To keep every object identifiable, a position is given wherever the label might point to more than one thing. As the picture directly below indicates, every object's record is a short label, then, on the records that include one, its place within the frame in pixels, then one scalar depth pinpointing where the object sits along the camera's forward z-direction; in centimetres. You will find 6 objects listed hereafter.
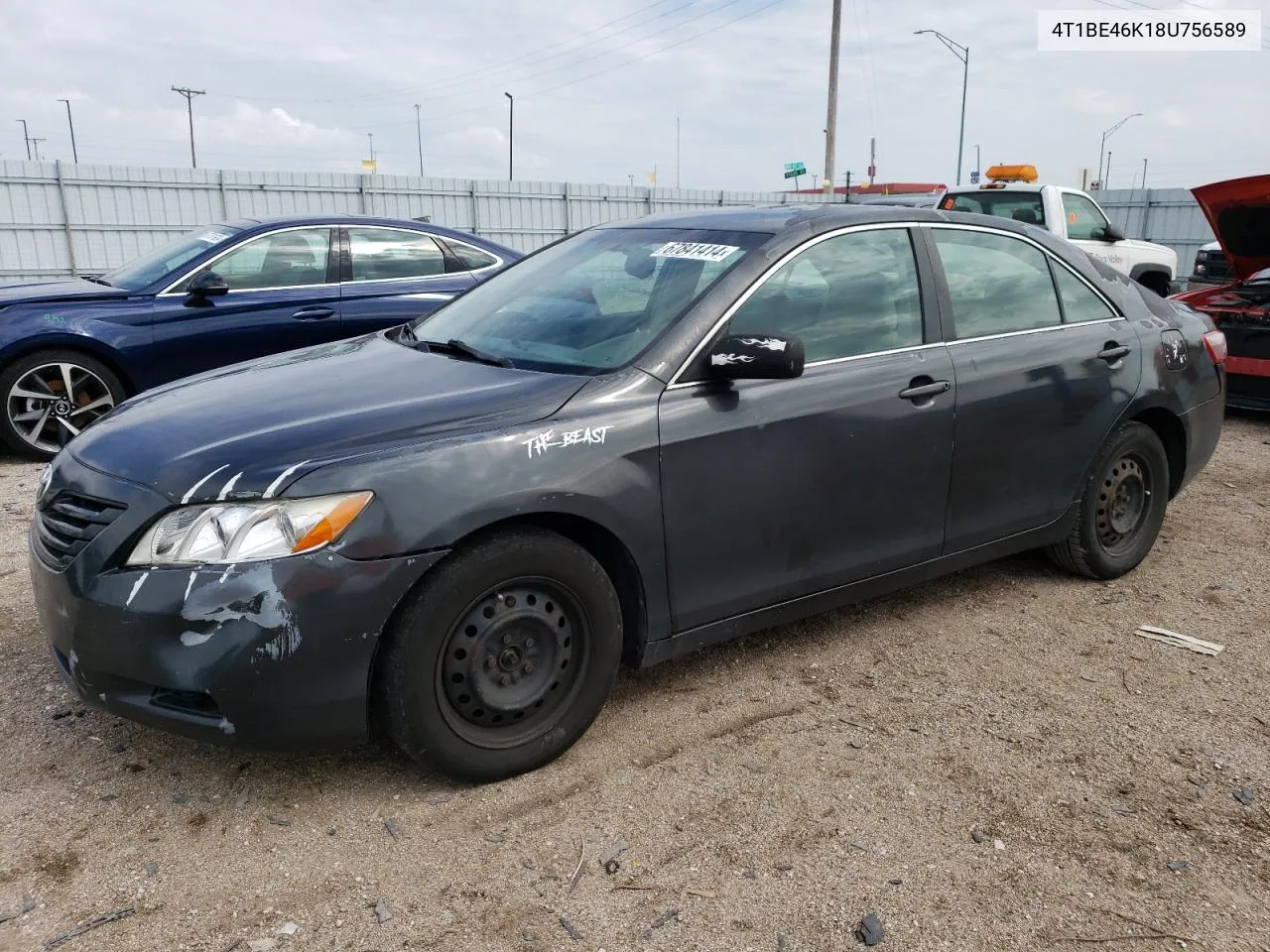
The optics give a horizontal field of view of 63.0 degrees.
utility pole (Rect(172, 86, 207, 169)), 6766
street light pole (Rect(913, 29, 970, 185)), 3165
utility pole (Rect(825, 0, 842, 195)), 2633
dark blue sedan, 668
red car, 761
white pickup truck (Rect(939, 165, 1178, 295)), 1163
